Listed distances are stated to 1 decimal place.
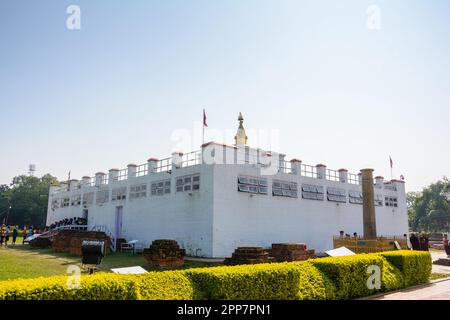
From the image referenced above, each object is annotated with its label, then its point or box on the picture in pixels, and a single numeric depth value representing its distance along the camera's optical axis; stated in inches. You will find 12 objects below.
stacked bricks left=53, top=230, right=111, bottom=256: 877.2
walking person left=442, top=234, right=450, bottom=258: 888.0
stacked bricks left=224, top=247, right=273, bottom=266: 564.7
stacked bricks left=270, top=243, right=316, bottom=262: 655.1
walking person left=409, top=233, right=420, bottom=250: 802.2
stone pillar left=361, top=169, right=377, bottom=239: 841.5
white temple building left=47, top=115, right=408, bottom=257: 794.8
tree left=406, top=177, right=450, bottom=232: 2583.7
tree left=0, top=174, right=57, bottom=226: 2368.2
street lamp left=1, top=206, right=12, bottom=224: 2396.3
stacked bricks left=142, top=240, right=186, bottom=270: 646.5
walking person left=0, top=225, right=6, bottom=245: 1080.0
